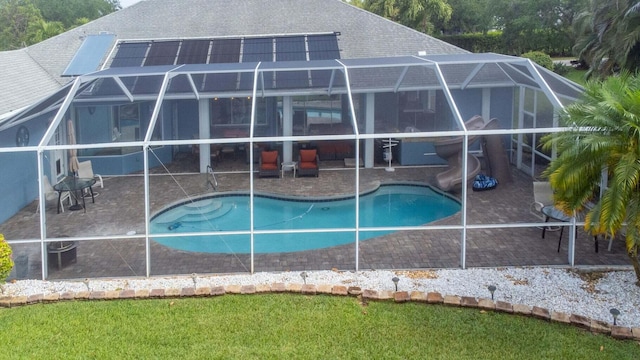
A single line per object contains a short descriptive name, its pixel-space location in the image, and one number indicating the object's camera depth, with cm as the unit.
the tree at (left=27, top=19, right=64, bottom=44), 4128
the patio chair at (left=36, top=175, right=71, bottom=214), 1662
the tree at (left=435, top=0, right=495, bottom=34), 5293
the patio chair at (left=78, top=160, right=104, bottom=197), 1827
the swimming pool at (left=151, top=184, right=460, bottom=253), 1452
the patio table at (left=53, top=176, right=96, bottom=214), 1625
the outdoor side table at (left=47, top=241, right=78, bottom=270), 1196
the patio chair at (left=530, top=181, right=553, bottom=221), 1470
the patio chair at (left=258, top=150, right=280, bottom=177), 2027
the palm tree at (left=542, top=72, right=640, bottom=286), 901
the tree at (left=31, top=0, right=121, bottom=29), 6042
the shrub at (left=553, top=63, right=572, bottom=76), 3866
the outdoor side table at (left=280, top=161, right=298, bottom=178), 2027
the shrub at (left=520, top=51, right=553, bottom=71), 3662
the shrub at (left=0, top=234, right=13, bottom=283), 1003
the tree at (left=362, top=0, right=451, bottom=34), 4512
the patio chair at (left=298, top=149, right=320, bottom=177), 2022
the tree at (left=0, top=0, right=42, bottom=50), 5116
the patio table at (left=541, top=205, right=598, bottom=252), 1339
